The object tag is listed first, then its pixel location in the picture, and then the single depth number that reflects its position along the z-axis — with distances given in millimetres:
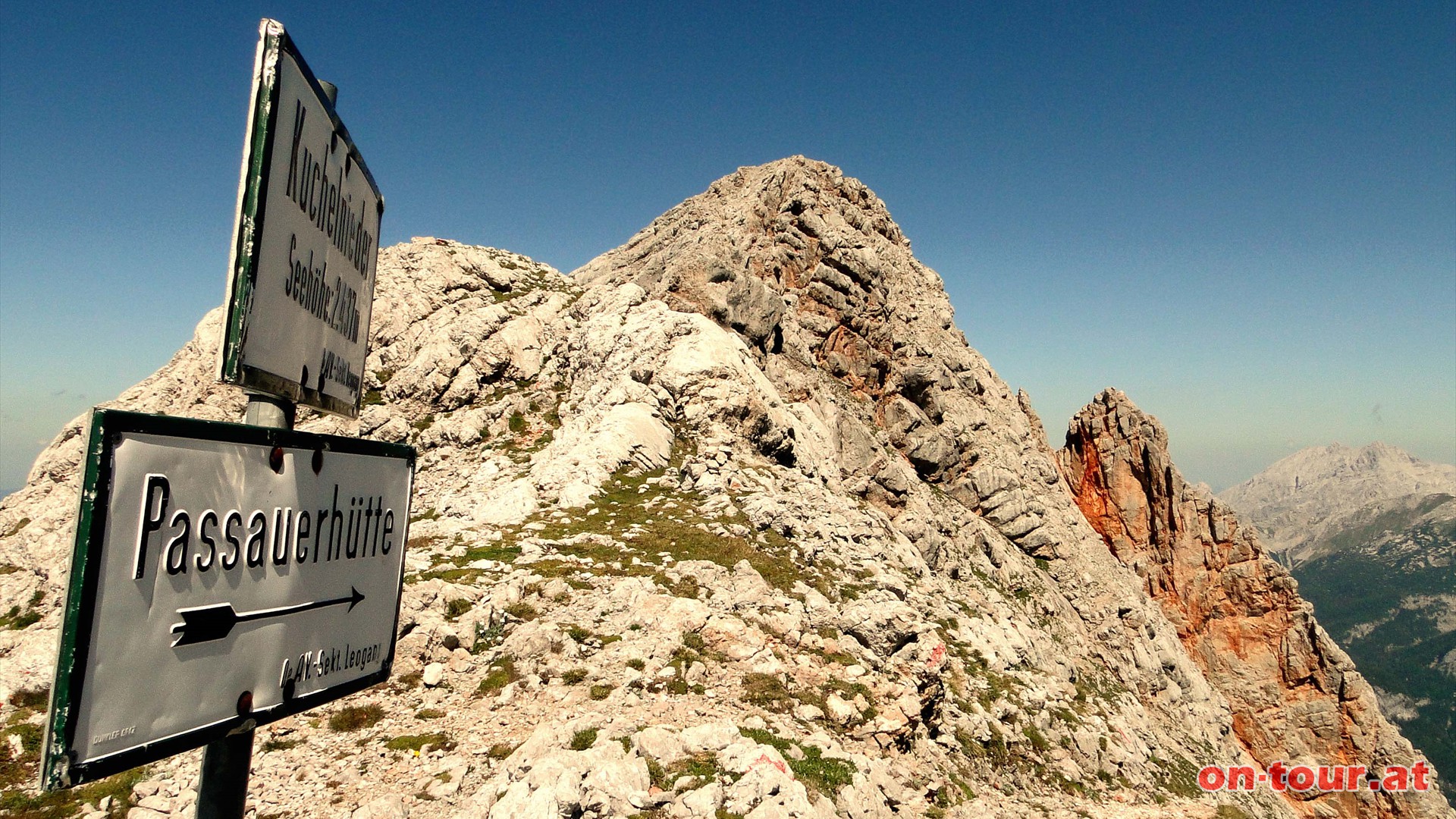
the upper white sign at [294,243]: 2984
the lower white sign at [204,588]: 2393
